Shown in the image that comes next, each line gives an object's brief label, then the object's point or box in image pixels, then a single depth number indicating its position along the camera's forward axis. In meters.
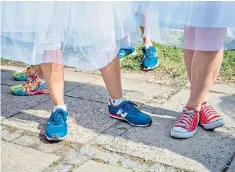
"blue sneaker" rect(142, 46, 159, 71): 3.38
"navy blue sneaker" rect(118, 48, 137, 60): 3.67
